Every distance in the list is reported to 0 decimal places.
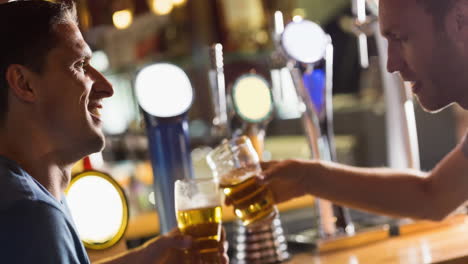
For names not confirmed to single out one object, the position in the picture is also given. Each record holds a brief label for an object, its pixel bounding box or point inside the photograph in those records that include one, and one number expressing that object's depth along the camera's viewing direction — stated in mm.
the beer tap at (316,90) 2480
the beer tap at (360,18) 2693
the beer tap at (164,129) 2148
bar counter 2127
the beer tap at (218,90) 2312
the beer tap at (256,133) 2248
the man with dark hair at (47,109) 1471
